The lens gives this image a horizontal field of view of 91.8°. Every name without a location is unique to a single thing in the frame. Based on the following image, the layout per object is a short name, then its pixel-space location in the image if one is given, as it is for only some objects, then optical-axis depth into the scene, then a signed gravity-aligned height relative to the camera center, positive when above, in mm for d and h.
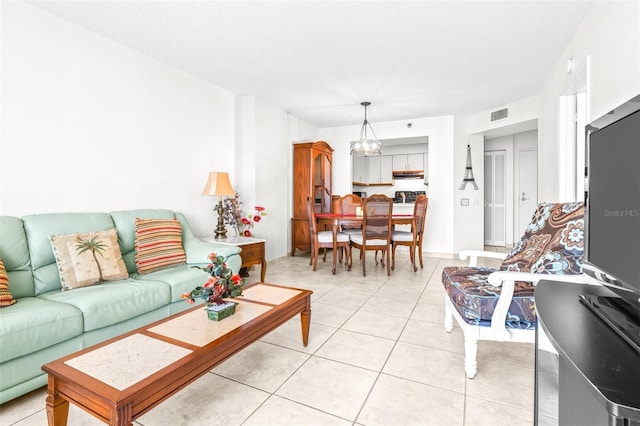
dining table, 4340 -149
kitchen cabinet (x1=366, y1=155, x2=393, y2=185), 7578 +1012
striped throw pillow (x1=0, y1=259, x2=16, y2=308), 1711 -460
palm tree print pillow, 2115 -349
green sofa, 1531 -545
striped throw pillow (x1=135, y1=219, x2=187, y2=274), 2623 -311
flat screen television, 890 -16
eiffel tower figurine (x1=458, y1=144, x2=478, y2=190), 4980 +543
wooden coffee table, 1036 -596
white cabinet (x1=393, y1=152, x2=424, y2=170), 7254 +1167
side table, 3463 -438
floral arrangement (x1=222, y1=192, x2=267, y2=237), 3953 -85
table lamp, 3562 +275
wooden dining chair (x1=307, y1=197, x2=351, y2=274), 4492 -435
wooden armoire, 5449 +445
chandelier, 4828 +998
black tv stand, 543 -319
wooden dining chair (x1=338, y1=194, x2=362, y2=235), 5196 +76
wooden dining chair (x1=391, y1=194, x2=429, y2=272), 4492 -343
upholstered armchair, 1684 -465
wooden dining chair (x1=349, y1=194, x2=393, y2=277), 4125 -196
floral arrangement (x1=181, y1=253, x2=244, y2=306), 1648 -414
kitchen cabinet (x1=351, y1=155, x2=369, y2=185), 7660 +1026
